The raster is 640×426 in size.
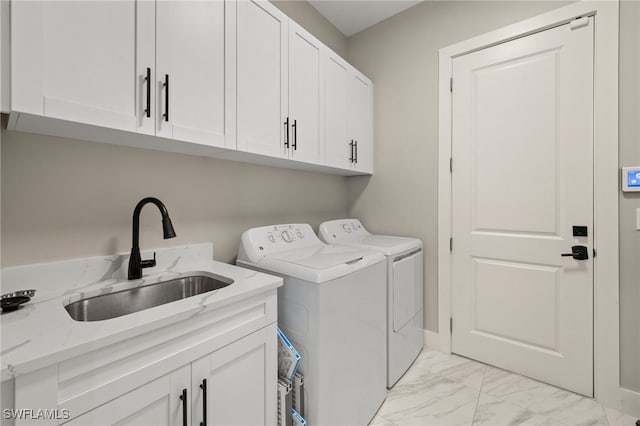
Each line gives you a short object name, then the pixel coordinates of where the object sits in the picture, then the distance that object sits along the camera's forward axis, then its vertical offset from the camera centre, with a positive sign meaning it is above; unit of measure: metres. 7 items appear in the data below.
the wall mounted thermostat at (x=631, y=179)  1.57 +0.20
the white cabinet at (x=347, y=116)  2.04 +0.80
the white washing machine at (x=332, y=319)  1.27 -0.53
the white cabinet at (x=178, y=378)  0.68 -0.50
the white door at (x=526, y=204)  1.76 +0.07
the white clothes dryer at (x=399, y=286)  1.81 -0.52
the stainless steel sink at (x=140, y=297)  1.10 -0.38
